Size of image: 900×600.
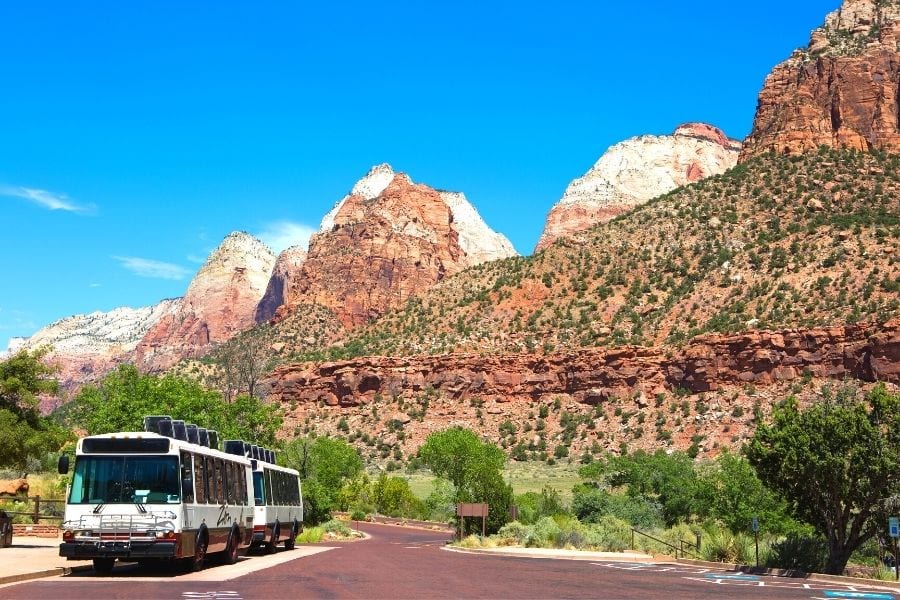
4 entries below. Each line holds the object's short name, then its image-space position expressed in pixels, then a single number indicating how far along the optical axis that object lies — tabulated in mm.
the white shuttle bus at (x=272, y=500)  30625
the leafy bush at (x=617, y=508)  46594
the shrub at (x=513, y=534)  41719
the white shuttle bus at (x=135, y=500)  21500
